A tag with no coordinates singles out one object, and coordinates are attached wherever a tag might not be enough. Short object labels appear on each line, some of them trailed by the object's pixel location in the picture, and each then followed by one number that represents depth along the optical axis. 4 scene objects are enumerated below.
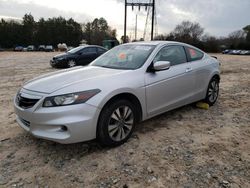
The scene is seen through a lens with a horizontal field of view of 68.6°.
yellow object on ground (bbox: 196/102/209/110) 3.88
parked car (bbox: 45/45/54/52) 38.94
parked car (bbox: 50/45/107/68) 9.38
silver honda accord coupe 2.23
